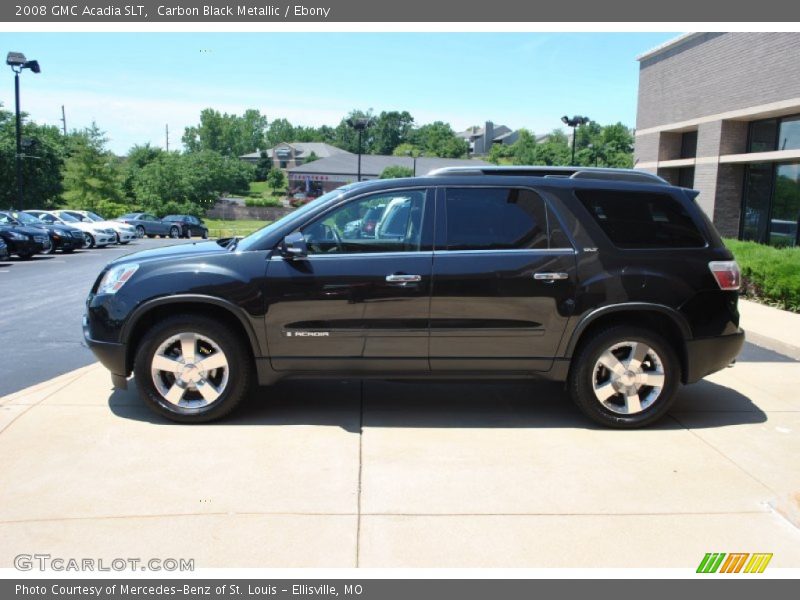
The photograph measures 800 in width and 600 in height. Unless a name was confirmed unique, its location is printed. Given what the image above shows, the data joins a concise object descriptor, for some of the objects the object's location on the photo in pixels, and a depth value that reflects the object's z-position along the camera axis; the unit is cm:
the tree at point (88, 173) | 5178
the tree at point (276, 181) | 9562
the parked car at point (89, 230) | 2825
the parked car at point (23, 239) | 2044
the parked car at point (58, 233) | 2319
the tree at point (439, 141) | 12119
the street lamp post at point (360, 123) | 3762
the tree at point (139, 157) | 7102
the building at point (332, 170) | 8594
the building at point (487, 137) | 14500
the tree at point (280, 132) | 15712
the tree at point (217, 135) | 13675
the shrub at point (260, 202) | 7294
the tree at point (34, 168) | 4484
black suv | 510
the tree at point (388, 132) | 14400
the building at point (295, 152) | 11075
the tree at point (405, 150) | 12088
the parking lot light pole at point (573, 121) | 2973
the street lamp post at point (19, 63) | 2698
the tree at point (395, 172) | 5762
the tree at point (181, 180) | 6241
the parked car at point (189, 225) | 4119
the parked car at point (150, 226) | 4100
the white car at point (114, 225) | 3202
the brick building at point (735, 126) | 1706
